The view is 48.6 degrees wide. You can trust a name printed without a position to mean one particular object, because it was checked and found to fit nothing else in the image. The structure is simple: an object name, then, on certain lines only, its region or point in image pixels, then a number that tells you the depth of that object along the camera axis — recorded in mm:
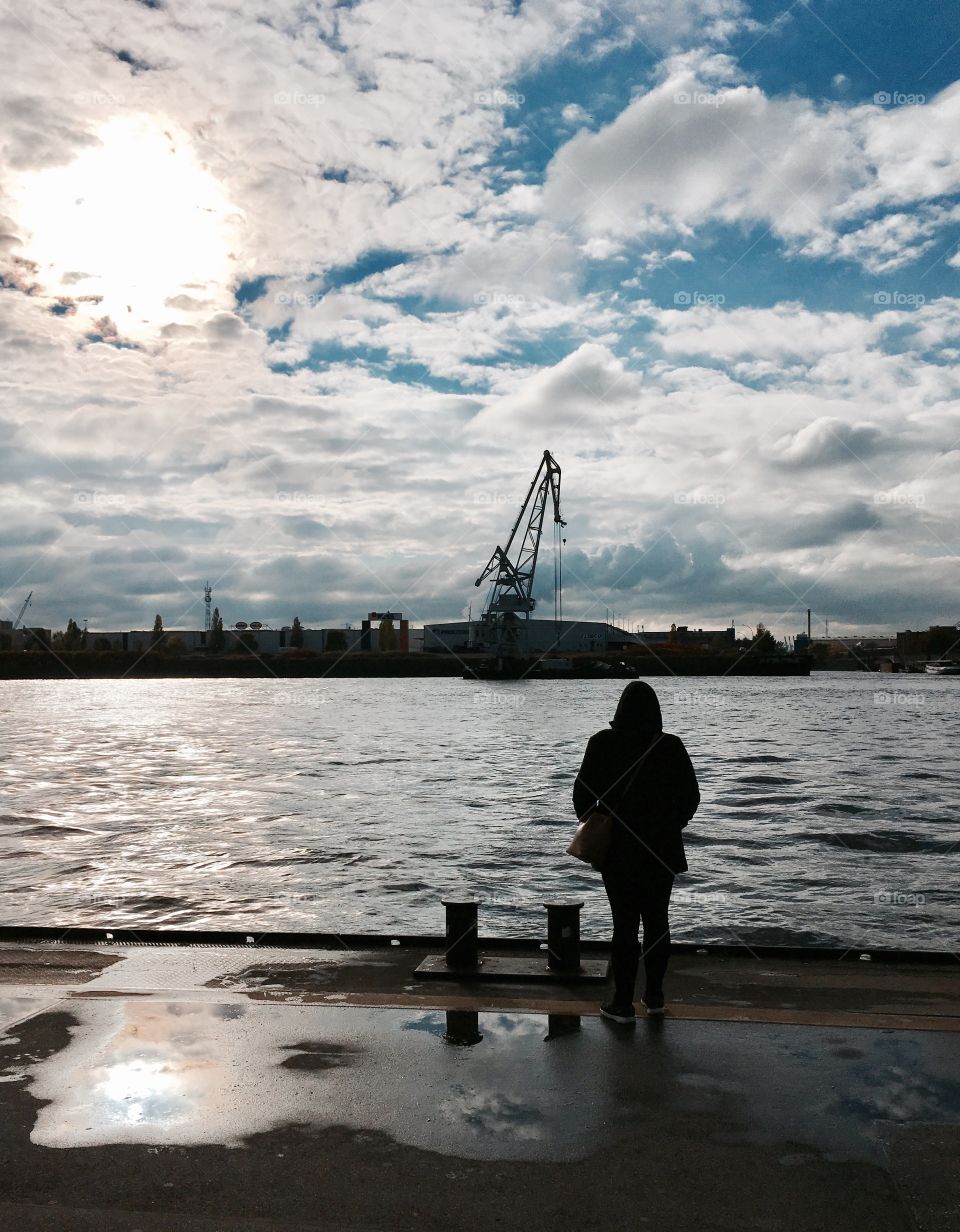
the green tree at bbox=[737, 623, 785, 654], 191862
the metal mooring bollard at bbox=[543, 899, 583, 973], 6746
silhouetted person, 6152
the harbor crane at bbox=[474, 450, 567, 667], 133375
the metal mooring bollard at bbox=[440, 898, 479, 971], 6801
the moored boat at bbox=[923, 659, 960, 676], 193625
